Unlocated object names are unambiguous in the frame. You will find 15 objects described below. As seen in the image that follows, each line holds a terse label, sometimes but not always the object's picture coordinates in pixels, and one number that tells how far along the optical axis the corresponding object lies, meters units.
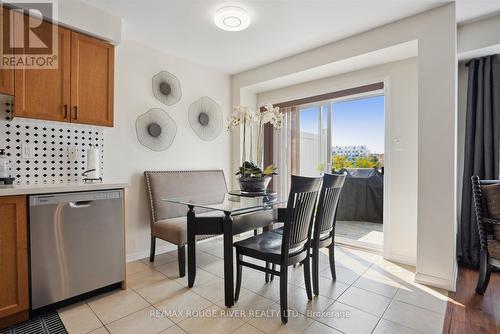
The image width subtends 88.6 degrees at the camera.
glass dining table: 1.97
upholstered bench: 2.48
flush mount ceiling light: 2.33
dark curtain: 2.62
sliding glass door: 3.70
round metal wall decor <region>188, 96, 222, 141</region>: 3.62
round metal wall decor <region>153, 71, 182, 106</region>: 3.20
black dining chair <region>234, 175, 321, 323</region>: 1.76
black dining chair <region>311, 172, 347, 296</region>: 2.12
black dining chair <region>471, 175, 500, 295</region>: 2.08
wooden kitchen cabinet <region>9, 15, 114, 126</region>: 2.01
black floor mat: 1.66
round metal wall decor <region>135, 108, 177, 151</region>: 3.05
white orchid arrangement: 2.45
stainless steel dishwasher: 1.79
